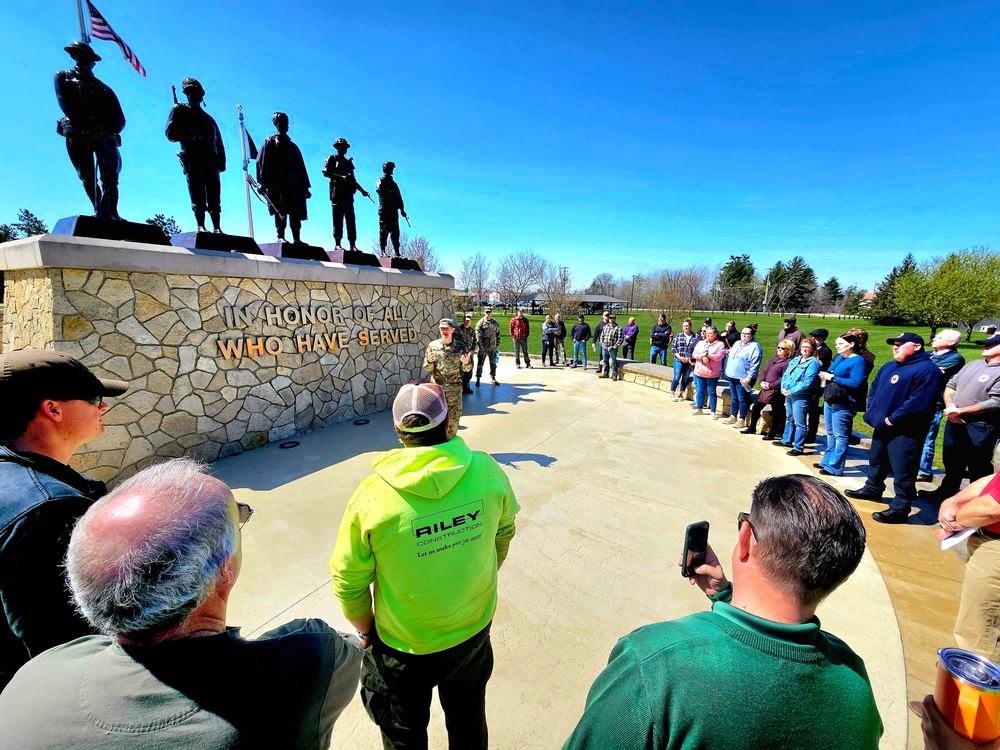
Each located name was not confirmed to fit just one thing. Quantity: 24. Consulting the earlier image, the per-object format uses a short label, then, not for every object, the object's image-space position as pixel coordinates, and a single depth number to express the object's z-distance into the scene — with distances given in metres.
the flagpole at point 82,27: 4.54
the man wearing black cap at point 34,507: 1.11
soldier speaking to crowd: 5.46
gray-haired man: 0.74
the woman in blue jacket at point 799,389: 5.28
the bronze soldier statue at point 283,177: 6.14
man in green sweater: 0.84
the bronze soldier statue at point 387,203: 8.14
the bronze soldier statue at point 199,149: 4.99
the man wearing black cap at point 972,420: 3.72
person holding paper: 1.98
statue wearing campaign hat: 7.13
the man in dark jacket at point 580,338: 12.01
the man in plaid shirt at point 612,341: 10.43
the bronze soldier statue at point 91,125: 4.26
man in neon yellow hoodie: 1.50
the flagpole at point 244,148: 10.32
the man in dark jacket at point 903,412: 3.75
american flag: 4.97
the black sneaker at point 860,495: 4.26
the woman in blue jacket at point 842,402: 4.76
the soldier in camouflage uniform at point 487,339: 9.91
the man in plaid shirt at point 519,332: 12.10
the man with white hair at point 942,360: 4.65
